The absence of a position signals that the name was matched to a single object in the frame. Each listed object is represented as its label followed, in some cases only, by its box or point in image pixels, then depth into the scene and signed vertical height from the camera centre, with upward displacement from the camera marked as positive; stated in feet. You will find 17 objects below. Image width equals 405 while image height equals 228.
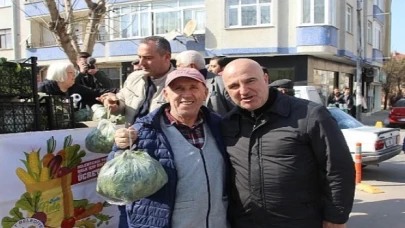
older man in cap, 7.52 -1.35
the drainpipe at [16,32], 90.58 +11.21
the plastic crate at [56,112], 10.25 -0.69
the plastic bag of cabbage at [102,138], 9.43 -1.19
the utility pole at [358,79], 65.87 +0.39
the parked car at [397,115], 62.23 -4.99
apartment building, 63.72 +7.78
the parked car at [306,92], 36.52 -0.89
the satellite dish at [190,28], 67.36 +8.67
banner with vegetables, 9.19 -2.23
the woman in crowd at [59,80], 11.76 +0.13
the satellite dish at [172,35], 67.61 +7.67
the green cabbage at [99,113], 11.30 -0.77
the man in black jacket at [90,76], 16.39 +0.33
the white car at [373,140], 26.81 -3.80
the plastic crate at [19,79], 9.11 +0.13
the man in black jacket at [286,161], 7.34 -1.36
